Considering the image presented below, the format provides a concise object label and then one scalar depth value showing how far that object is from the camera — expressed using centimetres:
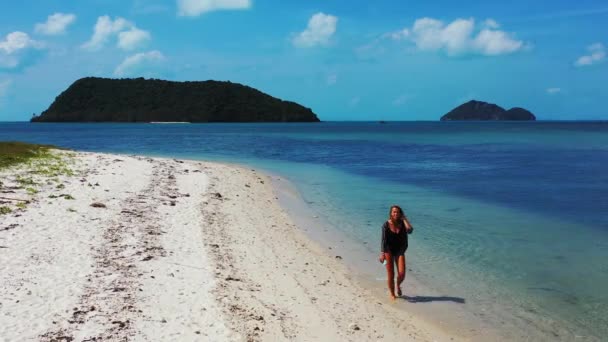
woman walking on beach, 947
